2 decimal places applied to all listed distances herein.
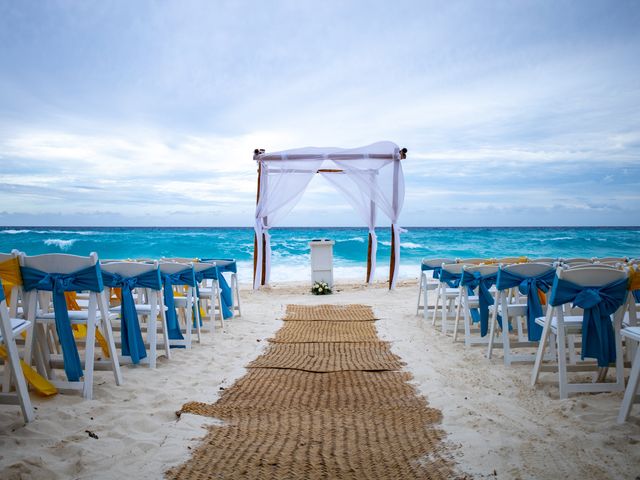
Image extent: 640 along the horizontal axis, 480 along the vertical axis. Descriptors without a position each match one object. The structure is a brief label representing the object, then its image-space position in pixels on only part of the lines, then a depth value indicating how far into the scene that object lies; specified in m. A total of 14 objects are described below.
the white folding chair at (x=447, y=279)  4.93
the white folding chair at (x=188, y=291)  4.20
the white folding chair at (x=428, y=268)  5.81
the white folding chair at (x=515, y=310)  3.48
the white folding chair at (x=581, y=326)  2.74
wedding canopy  8.69
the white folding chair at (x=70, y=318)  2.87
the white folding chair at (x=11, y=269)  2.79
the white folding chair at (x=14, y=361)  2.21
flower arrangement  8.59
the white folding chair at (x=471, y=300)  4.16
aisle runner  1.86
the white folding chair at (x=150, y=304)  3.57
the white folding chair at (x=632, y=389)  2.22
